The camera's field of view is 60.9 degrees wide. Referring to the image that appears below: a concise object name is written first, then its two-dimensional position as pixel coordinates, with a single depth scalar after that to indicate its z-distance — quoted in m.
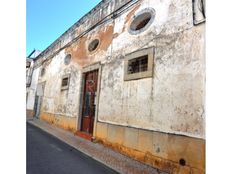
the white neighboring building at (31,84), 15.51
